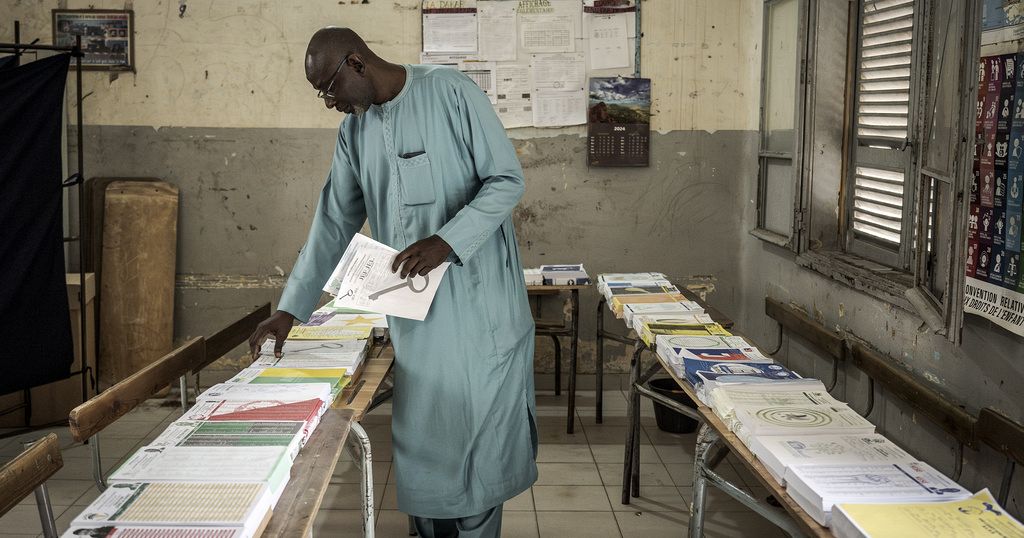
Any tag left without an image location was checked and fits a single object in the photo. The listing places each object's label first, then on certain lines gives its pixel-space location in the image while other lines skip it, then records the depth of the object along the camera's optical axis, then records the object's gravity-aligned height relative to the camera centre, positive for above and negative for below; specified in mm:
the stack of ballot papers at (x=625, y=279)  4375 -523
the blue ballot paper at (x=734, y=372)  2617 -585
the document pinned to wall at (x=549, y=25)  5355 +859
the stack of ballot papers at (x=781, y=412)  2182 -602
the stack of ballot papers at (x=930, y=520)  1632 -631
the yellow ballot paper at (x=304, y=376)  2434 -570
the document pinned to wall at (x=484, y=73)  5387 +575
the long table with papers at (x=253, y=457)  1552 -588
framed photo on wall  5266 +749
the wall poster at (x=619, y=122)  5426 +298
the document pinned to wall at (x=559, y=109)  5434 +372
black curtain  4207 -307
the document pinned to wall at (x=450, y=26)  5320 +838
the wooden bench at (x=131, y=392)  2561 -703
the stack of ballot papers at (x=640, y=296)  3922 -545
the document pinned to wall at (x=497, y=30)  5344 +825
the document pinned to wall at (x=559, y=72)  5395 +587
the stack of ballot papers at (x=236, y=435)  1914 -580
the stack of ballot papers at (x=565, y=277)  4938 -572
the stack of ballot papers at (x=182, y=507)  1521 -592
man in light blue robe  2572 -384
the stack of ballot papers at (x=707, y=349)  2904 -579
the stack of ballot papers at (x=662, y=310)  3660 -556
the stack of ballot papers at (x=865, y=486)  1770 -620
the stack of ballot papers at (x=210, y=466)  1713 -584
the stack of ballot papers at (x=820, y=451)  1972 -614
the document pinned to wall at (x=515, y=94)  5395 +452
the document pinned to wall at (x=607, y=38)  5383 +793
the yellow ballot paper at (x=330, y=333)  3078 -571
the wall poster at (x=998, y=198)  2520 -58
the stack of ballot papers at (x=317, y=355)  2656 -570
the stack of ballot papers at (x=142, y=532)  1480 -602
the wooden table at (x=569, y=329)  4816 -866
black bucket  4699 -1285
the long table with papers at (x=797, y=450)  1730 -616
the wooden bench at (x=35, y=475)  2088 -750
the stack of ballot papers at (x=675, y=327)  3309 -573
